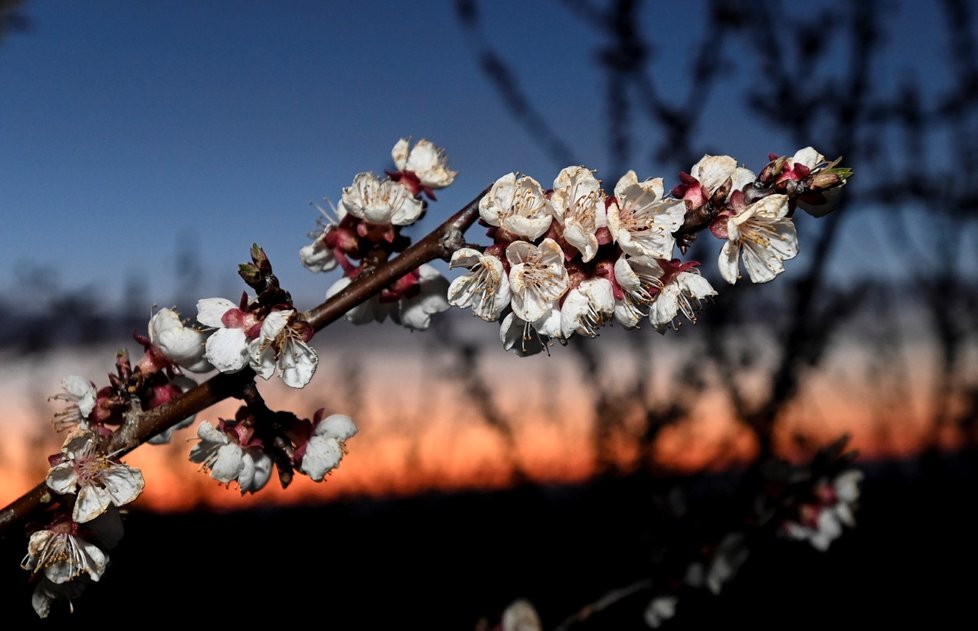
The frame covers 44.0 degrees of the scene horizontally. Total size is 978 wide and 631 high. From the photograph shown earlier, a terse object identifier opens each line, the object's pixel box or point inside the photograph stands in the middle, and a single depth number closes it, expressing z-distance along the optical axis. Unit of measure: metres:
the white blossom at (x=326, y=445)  0.38
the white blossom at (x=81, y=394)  0.37
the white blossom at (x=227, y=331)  0.35
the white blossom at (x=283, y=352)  0.34
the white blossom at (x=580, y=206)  0.33
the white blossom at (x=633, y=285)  0.34
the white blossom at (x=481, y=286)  0.34
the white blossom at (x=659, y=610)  0.63
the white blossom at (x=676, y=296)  0.35
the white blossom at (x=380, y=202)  0.37
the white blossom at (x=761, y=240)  0.34
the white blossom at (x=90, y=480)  0.35
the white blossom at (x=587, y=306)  0.34
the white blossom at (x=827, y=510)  0.61
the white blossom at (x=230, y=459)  0.37
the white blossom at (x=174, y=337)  0.37
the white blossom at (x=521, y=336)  0.35
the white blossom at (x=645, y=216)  0.34
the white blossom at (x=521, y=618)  0.53
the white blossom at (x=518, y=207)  0.33
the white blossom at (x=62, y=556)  0.35
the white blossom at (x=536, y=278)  0.34
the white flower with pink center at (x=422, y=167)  0.40
